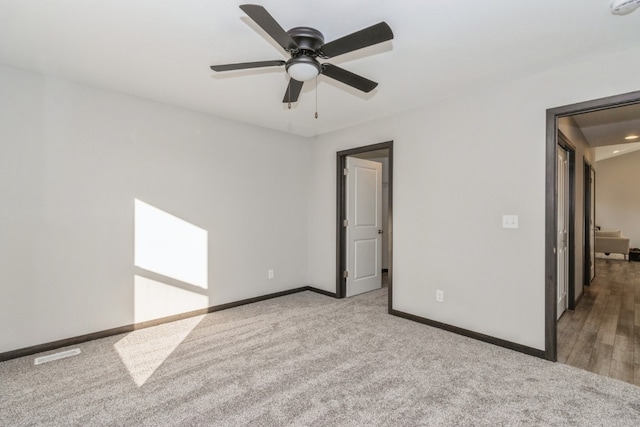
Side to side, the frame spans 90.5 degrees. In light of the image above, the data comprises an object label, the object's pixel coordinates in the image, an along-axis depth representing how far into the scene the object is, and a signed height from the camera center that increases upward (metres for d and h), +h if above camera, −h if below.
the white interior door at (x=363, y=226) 4.53 -0.18
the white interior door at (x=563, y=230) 3.58 -0.18
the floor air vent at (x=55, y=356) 2.53 -1.18
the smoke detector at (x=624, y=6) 1.71 +1.15
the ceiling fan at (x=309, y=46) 1.54 +0.92
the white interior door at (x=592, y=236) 5.40 -0.39
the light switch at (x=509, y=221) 2.79 -0.06
